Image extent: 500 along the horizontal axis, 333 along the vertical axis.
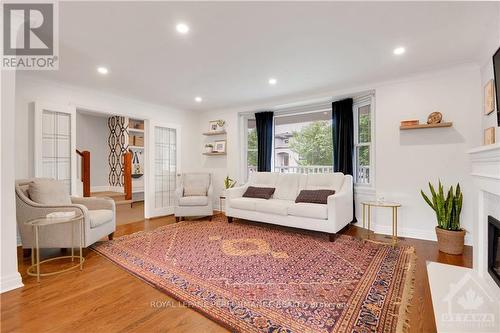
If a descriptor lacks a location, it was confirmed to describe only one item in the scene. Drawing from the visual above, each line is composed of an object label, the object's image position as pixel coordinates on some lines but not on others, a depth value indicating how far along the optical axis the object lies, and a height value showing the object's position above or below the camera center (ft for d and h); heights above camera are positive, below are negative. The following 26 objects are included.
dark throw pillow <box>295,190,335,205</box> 11.96 -1.52
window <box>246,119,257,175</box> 18.57 +1.65
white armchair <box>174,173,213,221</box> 14.78 -1.88
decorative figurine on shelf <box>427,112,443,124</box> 10.83 +2.25
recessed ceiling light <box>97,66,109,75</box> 10.73 +4.49
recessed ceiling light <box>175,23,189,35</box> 7.40 +4.43
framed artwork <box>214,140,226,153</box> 18.27 +1.63
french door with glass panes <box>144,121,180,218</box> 16.43 +0.08
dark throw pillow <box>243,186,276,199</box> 14.20 -1.55
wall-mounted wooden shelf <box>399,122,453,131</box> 10.53 +1.88
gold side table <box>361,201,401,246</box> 10.87 -2.20
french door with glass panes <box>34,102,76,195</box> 11.44 +1.28
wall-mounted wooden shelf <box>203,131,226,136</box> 18.16 +2.66
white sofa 11.08 -1.95
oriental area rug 5.58 -3.52
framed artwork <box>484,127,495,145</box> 8.68 +1.18
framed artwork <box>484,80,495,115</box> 8.54 +2.59
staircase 20.96 -2.64
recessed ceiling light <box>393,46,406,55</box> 8.91 +4.46
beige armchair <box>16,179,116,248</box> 8.87 -2.20
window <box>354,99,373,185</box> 13.67 +1.47
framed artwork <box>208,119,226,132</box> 18.37 +3.29
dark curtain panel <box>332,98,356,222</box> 13.94 +1.87
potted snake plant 9.52 -2.28
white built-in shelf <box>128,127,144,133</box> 23.46 +3.74
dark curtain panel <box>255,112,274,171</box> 17.16 +1.96
